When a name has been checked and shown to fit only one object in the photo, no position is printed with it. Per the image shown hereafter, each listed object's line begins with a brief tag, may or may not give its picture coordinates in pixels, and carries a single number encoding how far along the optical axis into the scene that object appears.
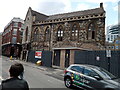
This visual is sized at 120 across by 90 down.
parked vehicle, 4.54
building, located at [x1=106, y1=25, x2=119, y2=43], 94.40
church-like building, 16.11
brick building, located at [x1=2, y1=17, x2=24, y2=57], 34.66
